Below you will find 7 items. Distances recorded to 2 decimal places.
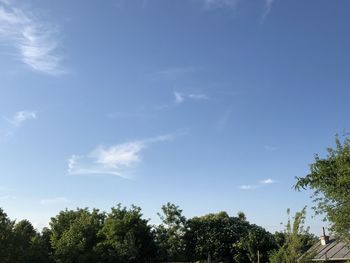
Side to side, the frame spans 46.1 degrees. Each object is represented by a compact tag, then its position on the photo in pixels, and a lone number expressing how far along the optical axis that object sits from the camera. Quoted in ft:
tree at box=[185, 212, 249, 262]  230.07
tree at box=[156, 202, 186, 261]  204.85
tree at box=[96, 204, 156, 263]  171.32
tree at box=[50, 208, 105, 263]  162.50
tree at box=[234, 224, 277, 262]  213.25
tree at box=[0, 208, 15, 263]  122.52
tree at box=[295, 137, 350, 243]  55.49
